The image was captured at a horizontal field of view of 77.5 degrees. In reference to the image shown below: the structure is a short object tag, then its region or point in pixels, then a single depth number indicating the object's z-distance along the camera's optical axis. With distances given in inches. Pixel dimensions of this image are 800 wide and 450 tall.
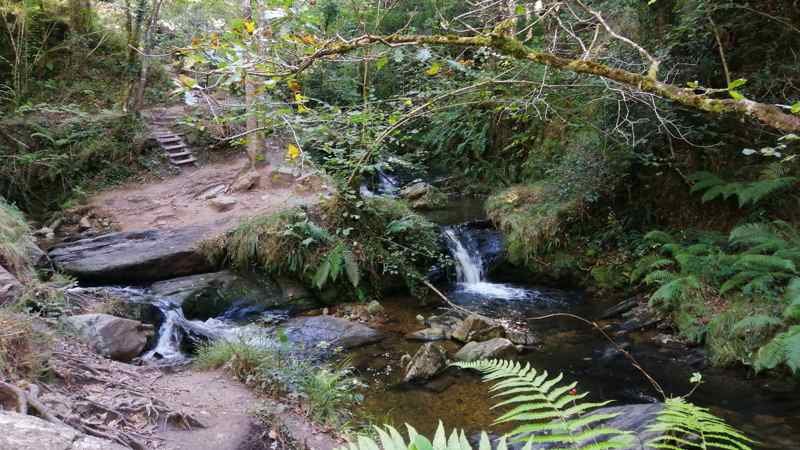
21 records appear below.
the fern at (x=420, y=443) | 43.6
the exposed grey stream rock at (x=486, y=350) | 238.8
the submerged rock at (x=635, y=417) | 116.7
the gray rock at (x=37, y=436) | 87.0
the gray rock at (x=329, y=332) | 262.4
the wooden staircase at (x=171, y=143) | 499.5
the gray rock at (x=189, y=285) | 285.6
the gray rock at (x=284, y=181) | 430.7
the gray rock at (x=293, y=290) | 307.7
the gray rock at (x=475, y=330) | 261.3
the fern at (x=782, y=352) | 189.8
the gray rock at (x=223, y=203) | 389.4
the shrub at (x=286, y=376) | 181.0
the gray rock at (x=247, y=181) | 424.8
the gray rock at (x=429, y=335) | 268.8
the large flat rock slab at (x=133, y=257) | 299.9
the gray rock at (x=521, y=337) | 258.5
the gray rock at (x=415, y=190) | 466.6
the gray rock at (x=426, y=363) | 225.1
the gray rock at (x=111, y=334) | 190.4
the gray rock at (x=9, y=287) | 182.1
